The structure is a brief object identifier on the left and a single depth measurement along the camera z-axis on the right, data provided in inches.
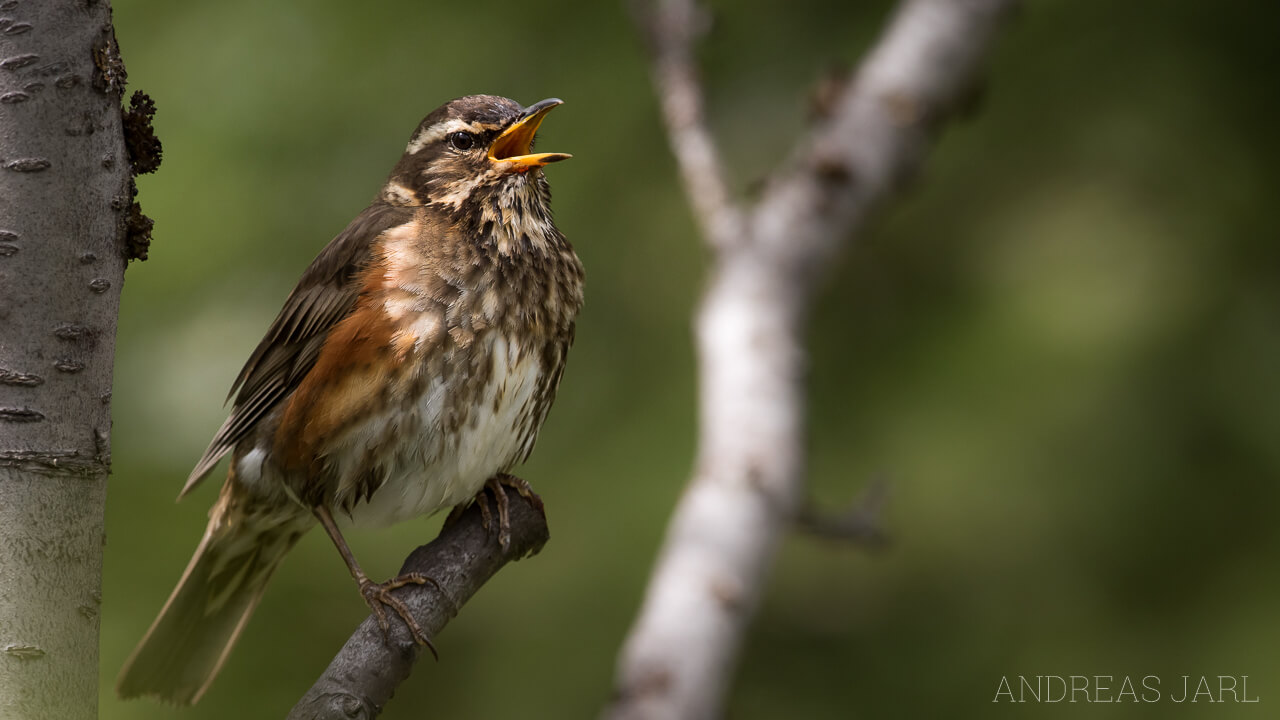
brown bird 247.4
